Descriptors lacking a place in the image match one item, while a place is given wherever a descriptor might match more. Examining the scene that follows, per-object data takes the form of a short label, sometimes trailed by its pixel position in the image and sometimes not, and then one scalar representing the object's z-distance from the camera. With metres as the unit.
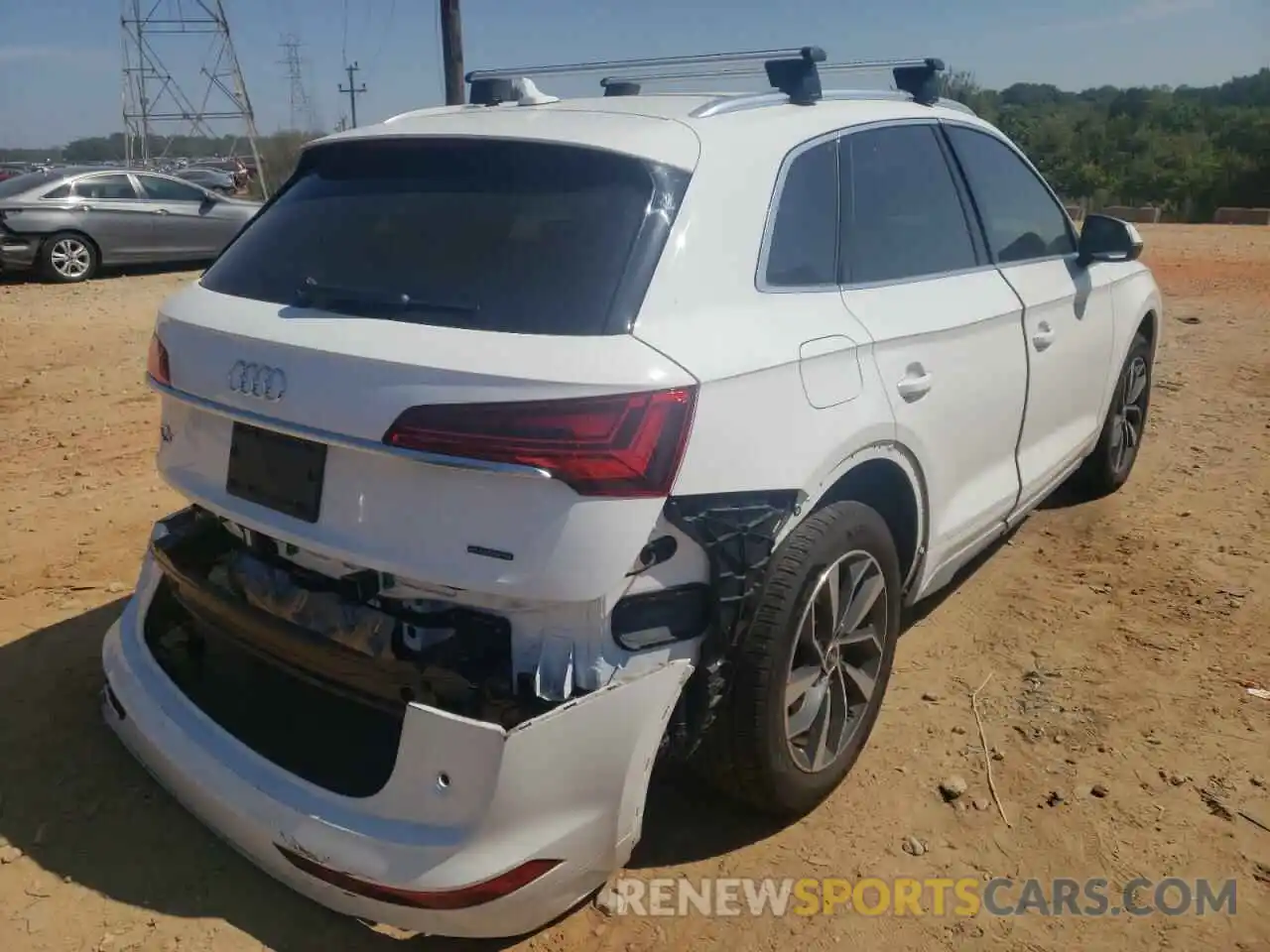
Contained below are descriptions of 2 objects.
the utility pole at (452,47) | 13.20
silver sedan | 12.92
